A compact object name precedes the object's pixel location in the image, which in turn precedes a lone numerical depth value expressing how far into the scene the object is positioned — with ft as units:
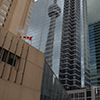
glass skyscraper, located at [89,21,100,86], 465.55
